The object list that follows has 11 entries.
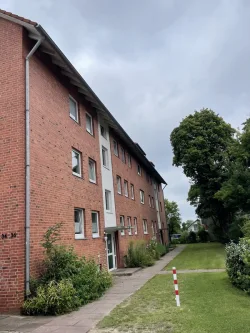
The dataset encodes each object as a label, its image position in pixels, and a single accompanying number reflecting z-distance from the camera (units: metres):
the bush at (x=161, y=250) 24.11
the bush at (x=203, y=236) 49.75
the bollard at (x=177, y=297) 7.46
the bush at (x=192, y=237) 50.44
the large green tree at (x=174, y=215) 62.69
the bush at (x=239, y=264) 8.70
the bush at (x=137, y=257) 18.14
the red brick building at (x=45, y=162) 8.66
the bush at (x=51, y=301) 7.70
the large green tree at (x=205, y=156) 28.77
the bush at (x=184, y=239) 50.85
